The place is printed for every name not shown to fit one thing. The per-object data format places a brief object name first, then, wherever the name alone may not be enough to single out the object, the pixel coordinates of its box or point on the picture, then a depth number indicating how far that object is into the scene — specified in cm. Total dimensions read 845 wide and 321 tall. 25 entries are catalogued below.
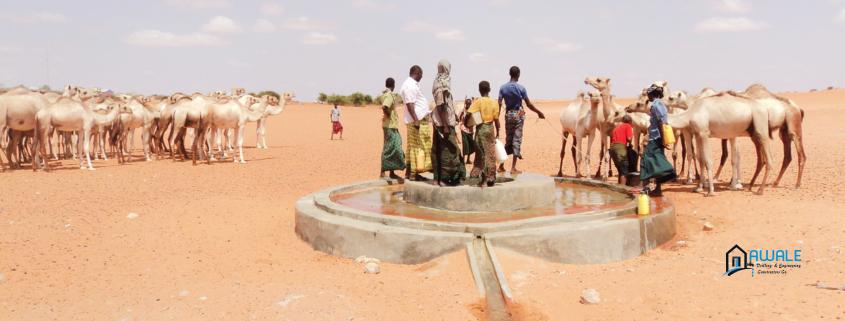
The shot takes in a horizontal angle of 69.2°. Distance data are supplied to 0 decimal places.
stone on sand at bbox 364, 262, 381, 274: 651
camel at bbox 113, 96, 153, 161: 1852
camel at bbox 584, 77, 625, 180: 1134
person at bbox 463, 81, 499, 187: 809
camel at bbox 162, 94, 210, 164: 1752
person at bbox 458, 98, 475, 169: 1206
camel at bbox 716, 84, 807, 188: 1101
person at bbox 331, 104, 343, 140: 2891
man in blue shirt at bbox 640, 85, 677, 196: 929
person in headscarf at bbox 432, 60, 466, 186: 816
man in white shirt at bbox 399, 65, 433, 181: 909
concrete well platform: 657
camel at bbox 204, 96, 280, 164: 1717
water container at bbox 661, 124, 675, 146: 920
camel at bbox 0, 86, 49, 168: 1526
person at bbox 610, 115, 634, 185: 1114
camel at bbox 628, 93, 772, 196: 1060
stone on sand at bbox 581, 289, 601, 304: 562
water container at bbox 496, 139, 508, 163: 850
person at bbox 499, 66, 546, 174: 1033
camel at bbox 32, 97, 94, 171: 1538
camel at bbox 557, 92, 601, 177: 1216
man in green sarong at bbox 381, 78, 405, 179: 1058
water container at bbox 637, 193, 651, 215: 752
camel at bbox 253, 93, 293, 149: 2155
